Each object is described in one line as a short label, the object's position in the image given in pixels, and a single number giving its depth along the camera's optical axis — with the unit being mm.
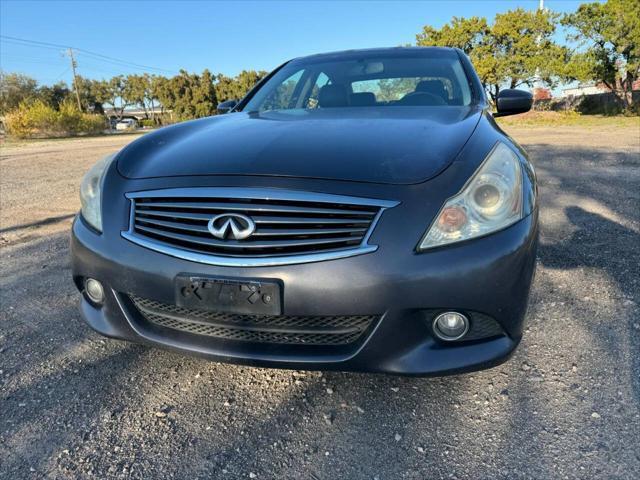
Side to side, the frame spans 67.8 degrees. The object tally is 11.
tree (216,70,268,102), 53469
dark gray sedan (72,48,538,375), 1480
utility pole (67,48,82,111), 55581
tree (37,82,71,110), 51925
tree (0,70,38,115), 44344
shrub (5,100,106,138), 33281
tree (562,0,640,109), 22219
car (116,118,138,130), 60844
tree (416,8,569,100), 31328
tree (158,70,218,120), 49875
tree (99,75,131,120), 67125
